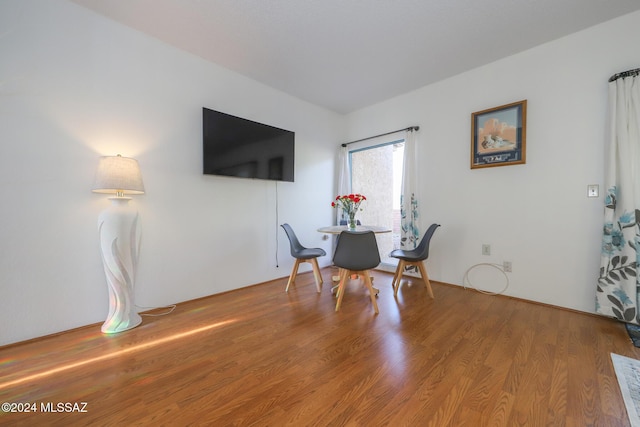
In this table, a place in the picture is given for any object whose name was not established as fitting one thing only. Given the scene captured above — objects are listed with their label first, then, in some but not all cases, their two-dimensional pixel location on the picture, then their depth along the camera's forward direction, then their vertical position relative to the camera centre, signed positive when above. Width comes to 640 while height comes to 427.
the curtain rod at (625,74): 1.99 +1.18
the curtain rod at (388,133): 3.38 +1.22
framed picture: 2.60 +0.88
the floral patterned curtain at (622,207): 2.00 +0.06
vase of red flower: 2.96 +0.10
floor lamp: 1.89 -0.21
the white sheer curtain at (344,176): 4.23 +0.63
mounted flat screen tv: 2.69 +0.79
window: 3.78 +0.47
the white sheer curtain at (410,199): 3.38 +0.19
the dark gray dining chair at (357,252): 2.35 -0.40
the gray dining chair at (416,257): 2.75 -0.52
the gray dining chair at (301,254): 2.89 -0.52
